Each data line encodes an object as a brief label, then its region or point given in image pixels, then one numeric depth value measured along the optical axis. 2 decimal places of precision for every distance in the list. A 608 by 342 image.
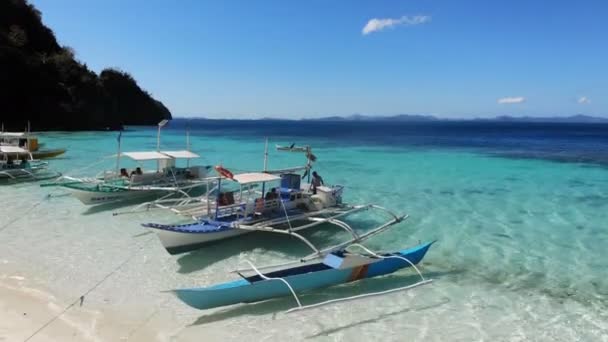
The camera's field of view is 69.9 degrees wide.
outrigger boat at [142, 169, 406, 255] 11.65
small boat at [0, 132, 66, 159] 25.70
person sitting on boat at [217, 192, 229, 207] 13.70
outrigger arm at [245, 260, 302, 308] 8.92
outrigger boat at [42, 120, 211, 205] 17.78
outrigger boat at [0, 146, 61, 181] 23.45
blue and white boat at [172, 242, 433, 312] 8.42
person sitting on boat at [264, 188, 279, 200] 13.65
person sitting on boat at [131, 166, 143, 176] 19.56
